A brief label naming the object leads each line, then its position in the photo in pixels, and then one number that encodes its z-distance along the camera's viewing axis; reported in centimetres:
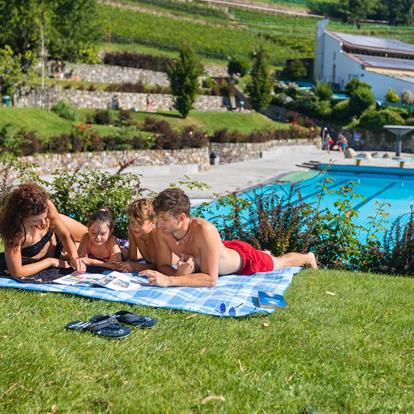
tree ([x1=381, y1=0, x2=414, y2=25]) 8062
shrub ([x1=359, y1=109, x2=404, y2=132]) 3622
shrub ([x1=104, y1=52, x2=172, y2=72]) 3550
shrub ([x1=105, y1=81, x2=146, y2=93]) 3002
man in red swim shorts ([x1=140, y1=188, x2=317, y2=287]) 512
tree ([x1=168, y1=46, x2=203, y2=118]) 2745
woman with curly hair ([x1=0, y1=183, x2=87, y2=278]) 518
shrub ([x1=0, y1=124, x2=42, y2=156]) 1697
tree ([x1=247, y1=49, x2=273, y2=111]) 3462
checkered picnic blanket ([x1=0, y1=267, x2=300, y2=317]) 465
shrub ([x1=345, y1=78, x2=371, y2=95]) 4225
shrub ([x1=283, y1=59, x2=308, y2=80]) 4819
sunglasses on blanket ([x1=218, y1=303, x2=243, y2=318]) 453
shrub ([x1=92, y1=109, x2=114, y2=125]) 2460
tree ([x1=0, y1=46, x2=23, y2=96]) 2366
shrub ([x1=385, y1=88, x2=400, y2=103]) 4200
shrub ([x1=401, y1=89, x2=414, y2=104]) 4194
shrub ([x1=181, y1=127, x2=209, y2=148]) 2219
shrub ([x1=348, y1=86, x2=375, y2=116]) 3828
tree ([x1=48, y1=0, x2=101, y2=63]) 3108
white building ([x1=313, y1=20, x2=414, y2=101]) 4500
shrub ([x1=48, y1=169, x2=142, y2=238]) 757
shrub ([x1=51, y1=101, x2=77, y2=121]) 2319
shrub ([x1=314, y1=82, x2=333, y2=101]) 4049
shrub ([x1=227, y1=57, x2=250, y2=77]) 4122
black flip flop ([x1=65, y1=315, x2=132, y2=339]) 389
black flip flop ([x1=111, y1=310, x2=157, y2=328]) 415
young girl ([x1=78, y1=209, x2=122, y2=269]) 579
